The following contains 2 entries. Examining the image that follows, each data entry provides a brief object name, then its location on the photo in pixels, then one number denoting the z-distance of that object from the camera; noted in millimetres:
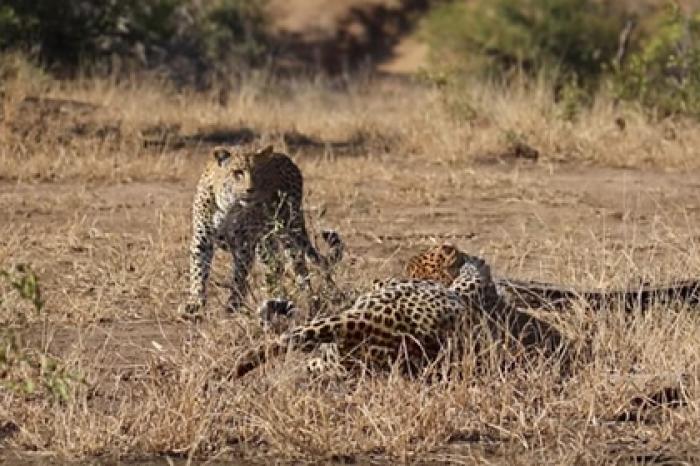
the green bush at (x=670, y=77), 30656
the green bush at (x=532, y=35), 48281
